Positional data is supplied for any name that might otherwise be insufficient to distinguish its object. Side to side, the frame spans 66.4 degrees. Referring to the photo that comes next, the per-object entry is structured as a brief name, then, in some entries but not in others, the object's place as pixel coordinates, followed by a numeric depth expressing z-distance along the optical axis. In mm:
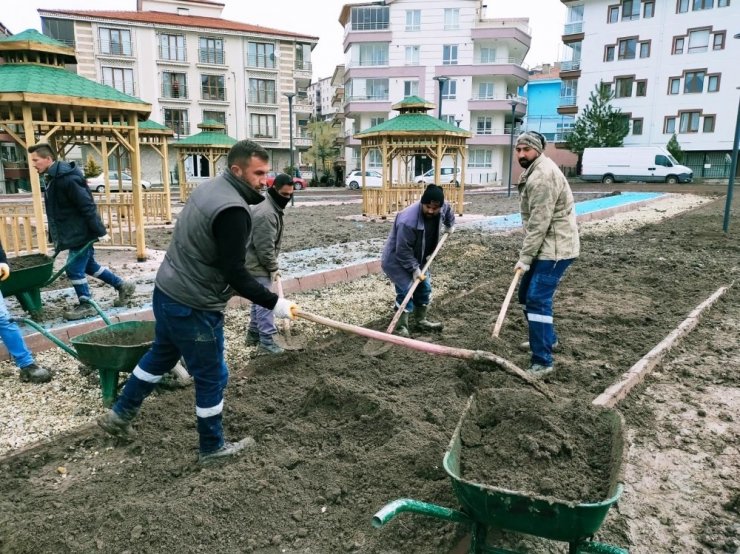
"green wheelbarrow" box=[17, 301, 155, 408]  3703
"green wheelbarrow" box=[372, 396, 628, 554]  2090
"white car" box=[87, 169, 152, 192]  30625
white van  31625
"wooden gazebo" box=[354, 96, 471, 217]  16297
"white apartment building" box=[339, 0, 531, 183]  44219
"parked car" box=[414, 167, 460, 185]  34719
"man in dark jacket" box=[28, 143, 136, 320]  5656
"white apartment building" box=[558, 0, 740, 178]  35594
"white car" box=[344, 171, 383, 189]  34200
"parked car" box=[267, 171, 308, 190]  36250
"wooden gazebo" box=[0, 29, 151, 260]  7555
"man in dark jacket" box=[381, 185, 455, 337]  5293
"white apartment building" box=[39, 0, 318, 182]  40000
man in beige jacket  4320
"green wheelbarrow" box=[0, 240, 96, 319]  4866
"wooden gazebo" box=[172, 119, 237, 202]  19688
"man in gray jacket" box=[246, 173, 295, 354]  4879
